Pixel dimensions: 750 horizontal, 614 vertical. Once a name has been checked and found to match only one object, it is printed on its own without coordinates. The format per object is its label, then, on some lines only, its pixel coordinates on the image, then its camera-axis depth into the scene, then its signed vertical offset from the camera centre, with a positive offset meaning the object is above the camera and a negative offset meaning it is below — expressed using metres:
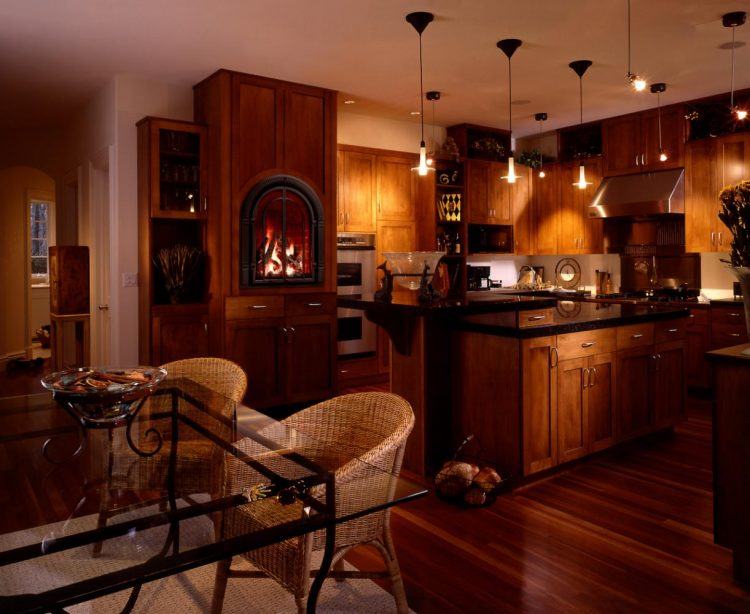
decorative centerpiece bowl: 1.80 -0.30
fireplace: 4.82 +0.46
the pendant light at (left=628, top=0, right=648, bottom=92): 3.40 +1.16
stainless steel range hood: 5.88 +0.93
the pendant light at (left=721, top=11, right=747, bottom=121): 3.82 +1.70
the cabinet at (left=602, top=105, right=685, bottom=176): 5.95 +1.50
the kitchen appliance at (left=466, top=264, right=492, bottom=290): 7.32 +0.14
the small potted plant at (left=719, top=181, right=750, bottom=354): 2.35 +0.23
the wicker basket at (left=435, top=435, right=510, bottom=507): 3.08 -1.00
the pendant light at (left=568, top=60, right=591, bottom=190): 4.69 +1.72
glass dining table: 1.20 -0.51
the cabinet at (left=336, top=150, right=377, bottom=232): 6.07 +1.00
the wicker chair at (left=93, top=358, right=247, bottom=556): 1.67 -0.53
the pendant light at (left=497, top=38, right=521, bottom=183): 4.19 +1.69
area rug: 2.18 -1.14
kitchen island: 3.24 -0.50
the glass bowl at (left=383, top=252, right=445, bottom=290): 3.80 +0.16
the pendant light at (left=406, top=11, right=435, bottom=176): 3.72 +1.66
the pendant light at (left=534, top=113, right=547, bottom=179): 6.35 +1.81
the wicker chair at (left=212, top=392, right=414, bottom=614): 1.42 -0.49
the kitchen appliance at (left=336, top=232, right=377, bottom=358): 6.00 +0.05
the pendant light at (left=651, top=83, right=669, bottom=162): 5.31 +1.75
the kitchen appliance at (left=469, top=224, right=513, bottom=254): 7.18 +0.60
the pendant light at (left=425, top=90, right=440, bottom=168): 4.79 +1.76
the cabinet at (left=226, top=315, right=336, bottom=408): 4.80 -0.54
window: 9.21 +0.79
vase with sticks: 4.78 +0.19
